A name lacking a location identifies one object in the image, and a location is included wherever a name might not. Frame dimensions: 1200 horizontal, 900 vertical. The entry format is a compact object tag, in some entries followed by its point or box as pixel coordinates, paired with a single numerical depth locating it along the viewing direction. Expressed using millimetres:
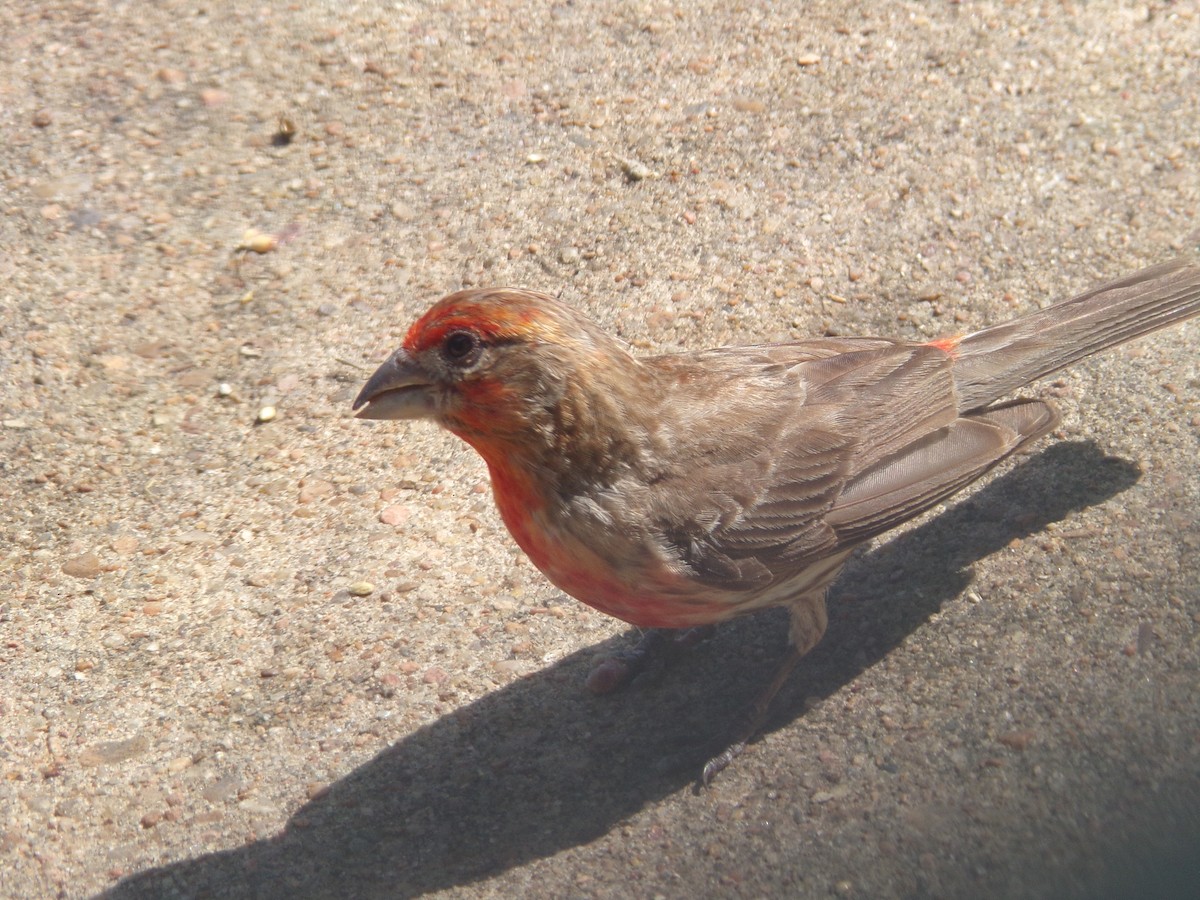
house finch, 3730
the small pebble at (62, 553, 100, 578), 4617
